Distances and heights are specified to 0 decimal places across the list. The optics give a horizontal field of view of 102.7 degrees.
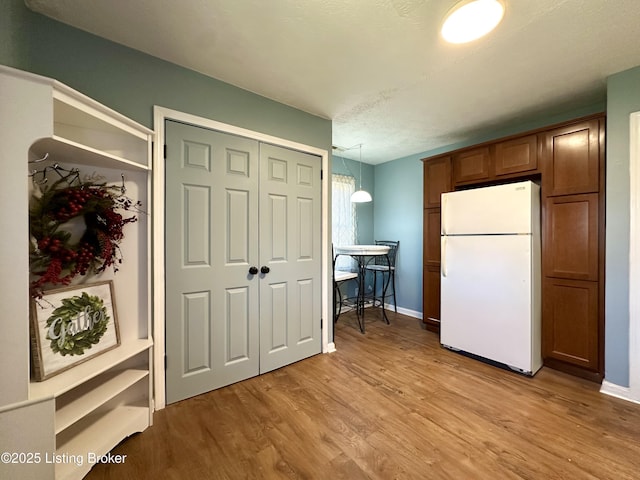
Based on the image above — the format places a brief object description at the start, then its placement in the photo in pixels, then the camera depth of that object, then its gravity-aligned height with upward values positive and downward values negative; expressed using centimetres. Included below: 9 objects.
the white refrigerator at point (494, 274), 224 -36
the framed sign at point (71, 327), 119 -46
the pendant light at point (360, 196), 369 +60
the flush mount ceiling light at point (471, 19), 127 +114
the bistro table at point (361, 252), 330 -19
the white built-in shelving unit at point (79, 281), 98 -30
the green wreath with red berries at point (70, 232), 123 +5
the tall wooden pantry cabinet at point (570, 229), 208 +6
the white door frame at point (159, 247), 175 -6
